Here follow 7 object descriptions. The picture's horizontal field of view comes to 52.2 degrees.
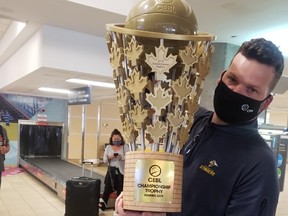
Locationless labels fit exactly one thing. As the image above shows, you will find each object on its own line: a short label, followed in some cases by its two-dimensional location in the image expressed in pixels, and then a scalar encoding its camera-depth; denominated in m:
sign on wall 6.98
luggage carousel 6.79
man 1.01
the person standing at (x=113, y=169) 5.77
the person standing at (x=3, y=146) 4.65
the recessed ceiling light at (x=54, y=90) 8.39
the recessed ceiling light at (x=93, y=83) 6.18
